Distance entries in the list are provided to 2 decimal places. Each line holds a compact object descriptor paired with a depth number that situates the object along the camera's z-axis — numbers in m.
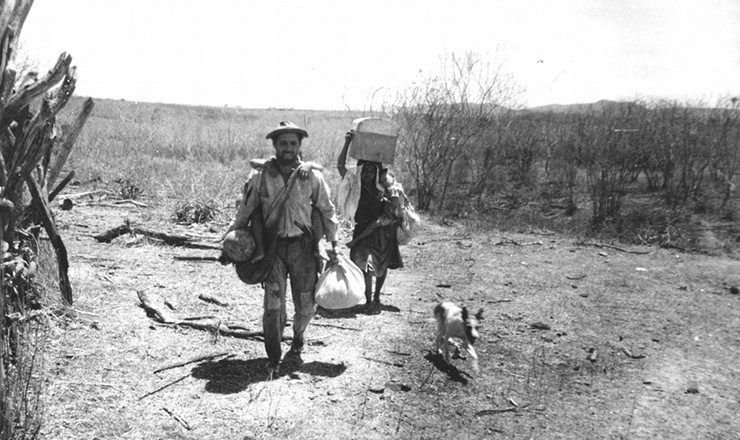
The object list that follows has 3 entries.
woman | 6.27
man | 4.35
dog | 4.58
